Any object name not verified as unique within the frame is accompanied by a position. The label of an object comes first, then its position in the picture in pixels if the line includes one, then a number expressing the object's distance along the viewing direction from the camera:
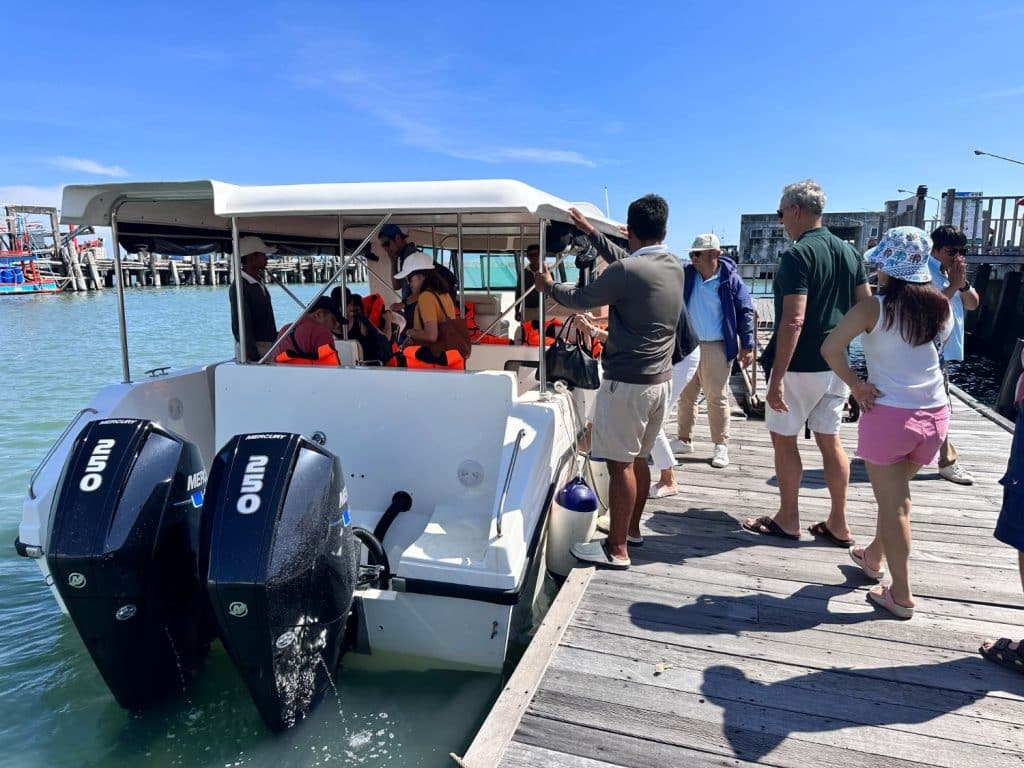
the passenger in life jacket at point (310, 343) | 4.04
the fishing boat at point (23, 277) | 42.19
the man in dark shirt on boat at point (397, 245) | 5.35
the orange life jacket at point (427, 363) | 3.80
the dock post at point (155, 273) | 54.34
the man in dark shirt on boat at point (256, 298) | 5.54
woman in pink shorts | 2.66
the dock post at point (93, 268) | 47.91
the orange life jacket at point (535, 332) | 5.62
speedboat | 2.54
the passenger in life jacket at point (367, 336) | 5.36
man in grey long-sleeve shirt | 3.14
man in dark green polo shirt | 3.26
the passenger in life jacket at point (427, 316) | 3.84
